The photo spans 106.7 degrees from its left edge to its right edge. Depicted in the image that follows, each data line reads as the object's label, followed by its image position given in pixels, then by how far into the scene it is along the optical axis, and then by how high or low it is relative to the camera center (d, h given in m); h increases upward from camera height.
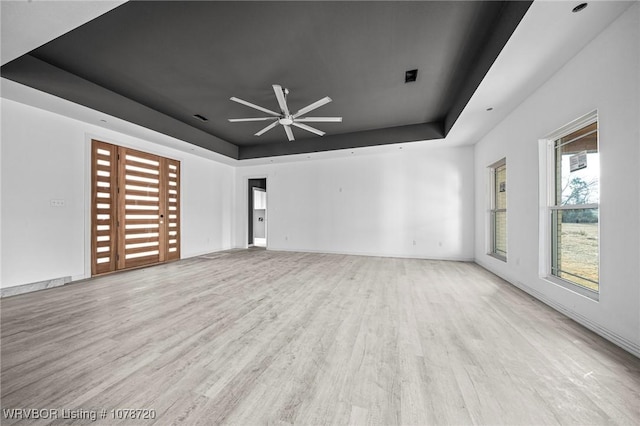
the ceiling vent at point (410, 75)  3.21 +1.91
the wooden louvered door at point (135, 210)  4.33 +0.04
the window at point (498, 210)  4.40 +0.07
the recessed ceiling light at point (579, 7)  1.77 +1.55
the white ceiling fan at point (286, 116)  2.98 +1.44
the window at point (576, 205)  2.35 +0.09
